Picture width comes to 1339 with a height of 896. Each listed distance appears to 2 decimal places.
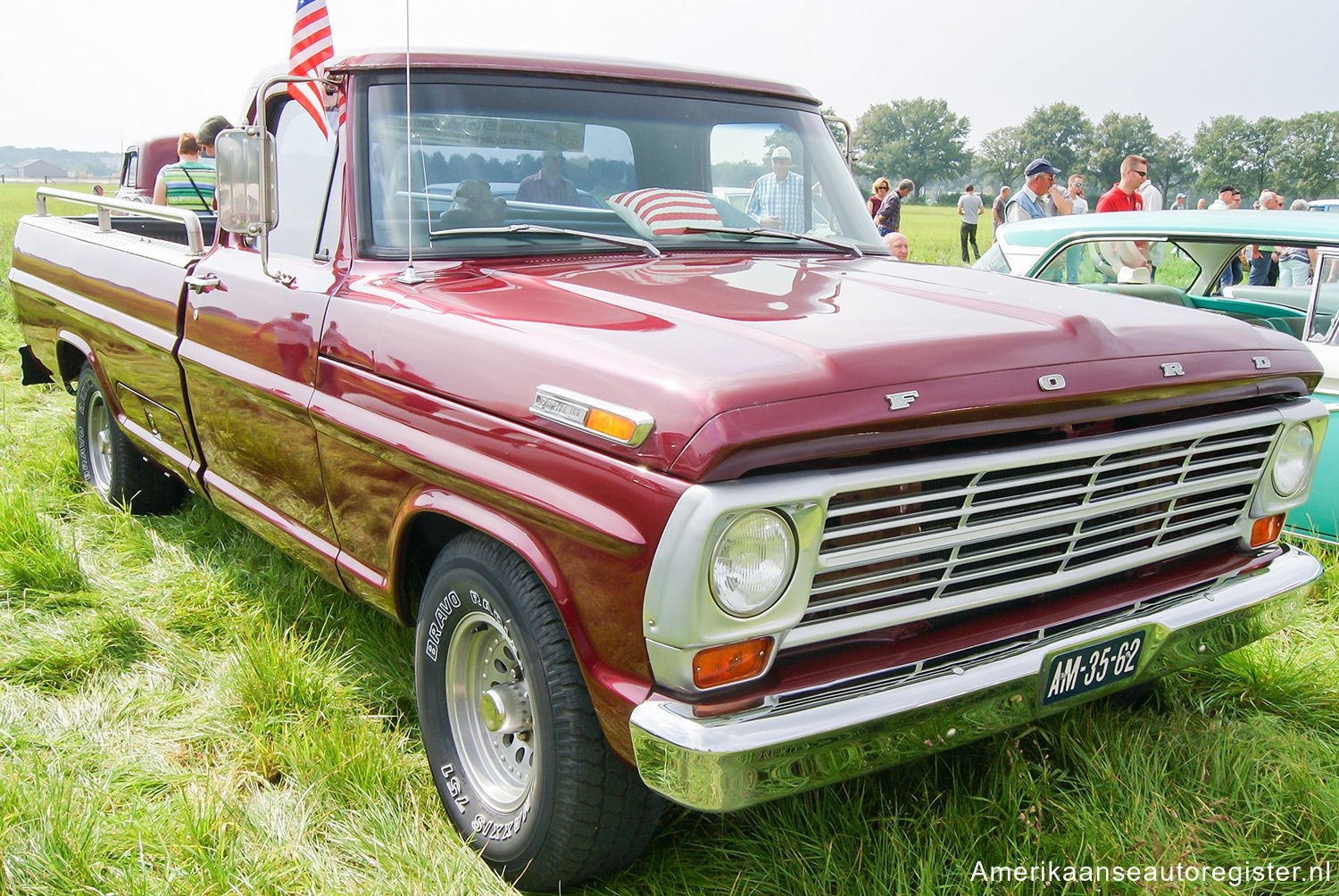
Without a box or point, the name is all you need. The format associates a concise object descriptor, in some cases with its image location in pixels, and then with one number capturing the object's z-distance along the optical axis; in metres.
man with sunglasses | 8.70
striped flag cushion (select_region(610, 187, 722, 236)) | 3.36
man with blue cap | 9.44
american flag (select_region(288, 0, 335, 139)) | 3.22
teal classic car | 4.33
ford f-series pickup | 1.97
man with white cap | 3.64
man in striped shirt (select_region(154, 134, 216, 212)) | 7.09
